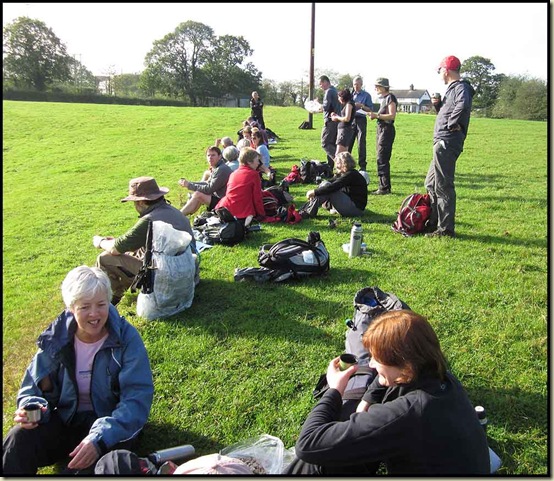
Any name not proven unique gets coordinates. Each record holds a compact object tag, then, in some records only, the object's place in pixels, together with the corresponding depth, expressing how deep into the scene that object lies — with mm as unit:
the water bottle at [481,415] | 2905
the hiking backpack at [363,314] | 3338
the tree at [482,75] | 56919
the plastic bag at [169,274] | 4480
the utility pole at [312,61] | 18172
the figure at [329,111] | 10789
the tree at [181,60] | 65875
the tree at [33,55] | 53312
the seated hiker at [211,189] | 8195
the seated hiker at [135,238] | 4781
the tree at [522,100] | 42219
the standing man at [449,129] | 6047
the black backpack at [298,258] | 5473
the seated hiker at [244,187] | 7305
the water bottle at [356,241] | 6020
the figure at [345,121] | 9711
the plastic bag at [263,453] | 2738
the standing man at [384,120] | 8820
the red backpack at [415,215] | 6949
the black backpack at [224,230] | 6910
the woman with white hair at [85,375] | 2828
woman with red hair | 1916
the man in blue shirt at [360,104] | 10304
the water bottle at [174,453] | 2822
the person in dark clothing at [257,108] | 17359
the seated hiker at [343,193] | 7633
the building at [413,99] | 85312
